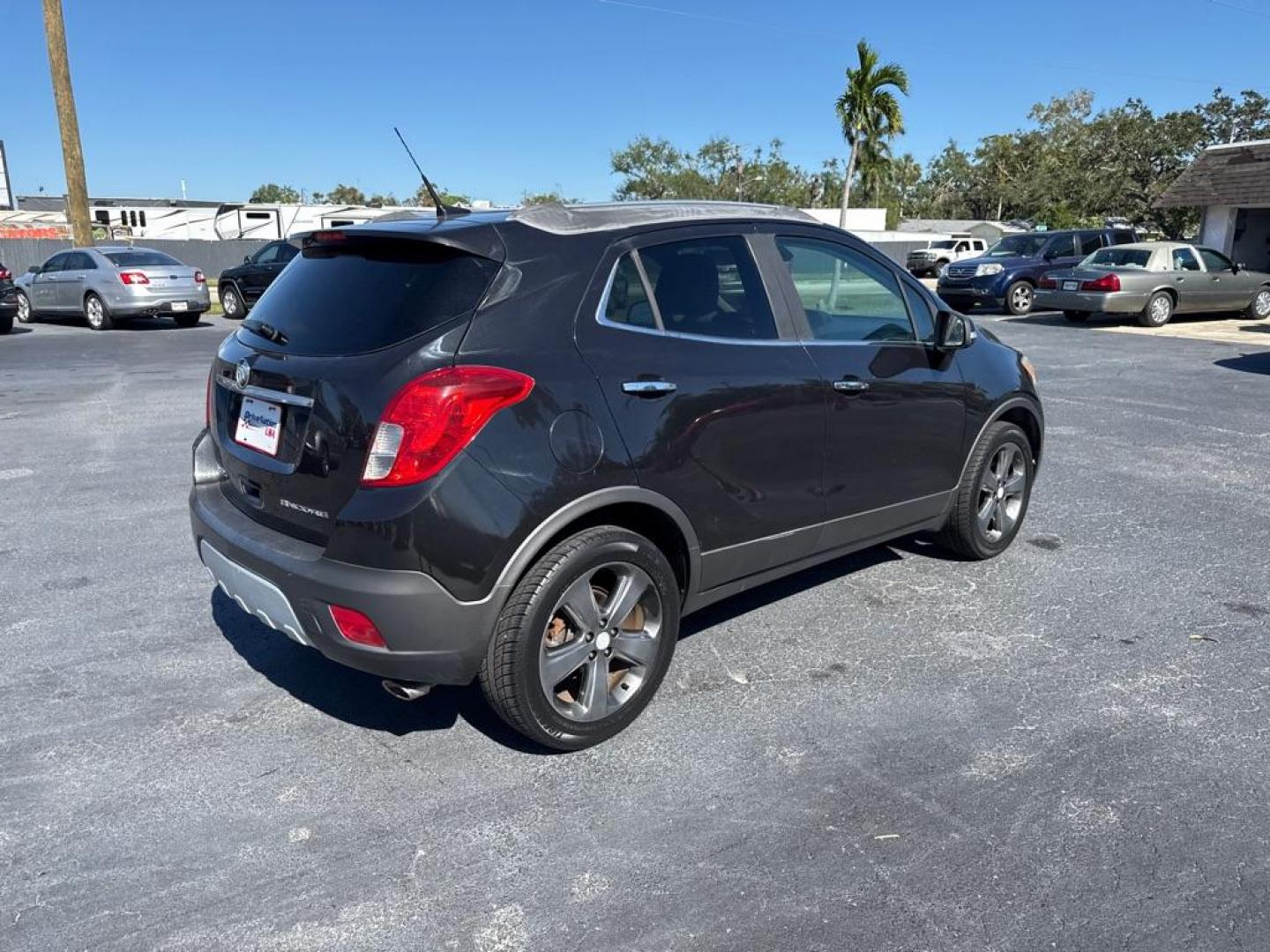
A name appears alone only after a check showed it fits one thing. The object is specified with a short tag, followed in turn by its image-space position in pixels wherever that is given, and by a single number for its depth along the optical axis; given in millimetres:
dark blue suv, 20984
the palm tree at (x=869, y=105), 34969
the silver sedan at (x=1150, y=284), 18062
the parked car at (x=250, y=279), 19844
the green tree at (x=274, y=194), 96625
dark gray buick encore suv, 2947
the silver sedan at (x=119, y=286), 17266
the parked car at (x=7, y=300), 16566
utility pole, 19359
